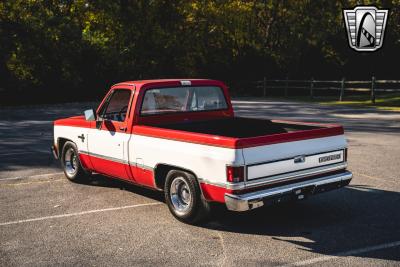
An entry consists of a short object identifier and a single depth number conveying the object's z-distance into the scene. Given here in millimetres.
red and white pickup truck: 5473
